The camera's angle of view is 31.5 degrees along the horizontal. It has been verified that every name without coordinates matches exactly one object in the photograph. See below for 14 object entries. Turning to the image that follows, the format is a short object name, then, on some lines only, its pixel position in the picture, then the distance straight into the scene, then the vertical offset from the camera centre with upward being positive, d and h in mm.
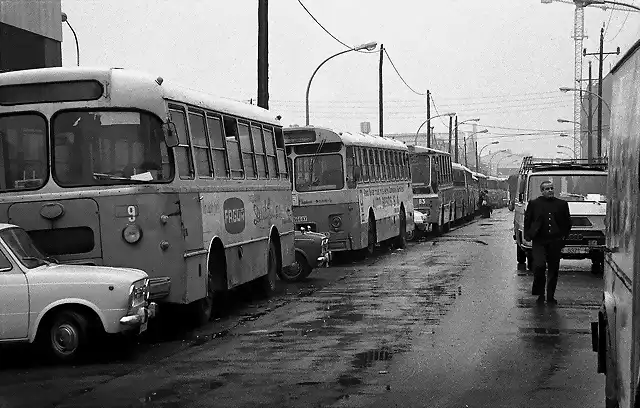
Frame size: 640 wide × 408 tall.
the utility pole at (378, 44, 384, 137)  57500 +3758
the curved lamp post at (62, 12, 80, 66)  38938 +5030
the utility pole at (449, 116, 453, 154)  99588 +3705
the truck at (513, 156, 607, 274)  22641 -665
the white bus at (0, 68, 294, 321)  12922 +7
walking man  16984 -969
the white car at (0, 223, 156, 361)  11336 -1325
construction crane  153125 +18202
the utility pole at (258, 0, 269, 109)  28766 +2893
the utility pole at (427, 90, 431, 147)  78000 +3917
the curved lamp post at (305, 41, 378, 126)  41062 +4330
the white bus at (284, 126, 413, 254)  26719 -371
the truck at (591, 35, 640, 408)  5176 -448
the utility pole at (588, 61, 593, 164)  75650 +2128
